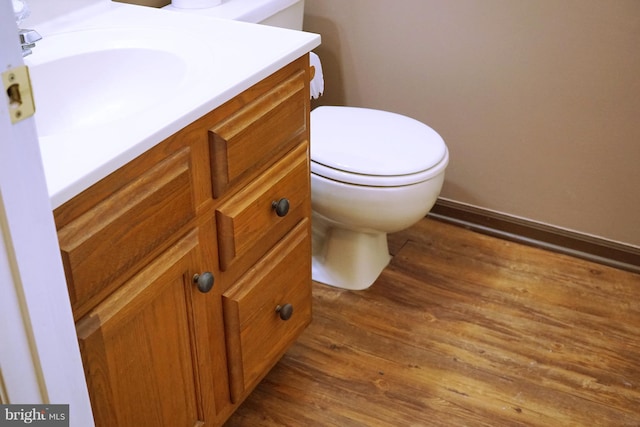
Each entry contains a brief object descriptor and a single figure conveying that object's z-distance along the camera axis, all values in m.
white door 0.75
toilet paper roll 2.14
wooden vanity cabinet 1.10
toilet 1.87
